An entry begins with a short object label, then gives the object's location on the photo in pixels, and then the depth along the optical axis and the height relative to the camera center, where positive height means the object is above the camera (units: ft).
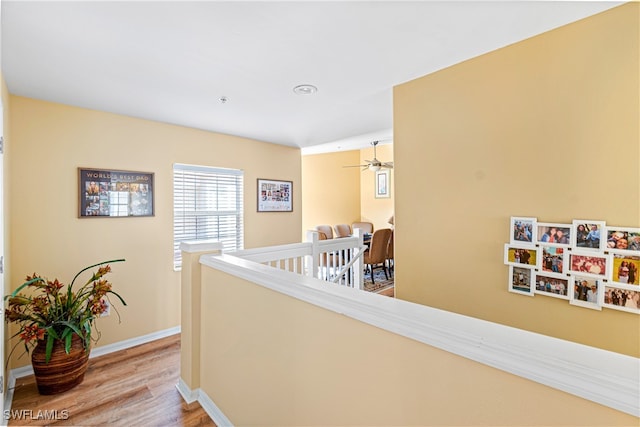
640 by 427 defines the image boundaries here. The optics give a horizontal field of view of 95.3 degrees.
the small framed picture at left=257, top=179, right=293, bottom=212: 13.10 +0.80
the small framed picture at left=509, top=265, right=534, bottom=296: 5.29 -1.29
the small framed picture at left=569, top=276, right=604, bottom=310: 4.56 -1.31
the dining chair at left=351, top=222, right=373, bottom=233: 23.31 -1.13
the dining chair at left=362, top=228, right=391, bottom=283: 15.81 -2.02
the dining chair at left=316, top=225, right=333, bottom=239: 21.10 -1.29
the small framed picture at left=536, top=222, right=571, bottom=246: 4.87 -0.40
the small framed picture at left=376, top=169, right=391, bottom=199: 23.21 +2.24
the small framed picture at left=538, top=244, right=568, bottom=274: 4.91 -0.84
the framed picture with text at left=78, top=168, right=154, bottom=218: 8.66 +0.66
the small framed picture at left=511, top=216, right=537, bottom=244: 5.24 -0.35
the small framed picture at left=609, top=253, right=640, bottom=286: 4.25 -0.88
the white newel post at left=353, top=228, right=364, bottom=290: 10.69 -2.06
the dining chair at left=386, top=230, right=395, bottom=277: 16.72 -2.19
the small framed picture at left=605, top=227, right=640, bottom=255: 4.23 -0.45
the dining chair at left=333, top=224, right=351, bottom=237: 22.09 -1.37
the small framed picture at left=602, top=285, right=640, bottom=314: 4.26 -1.33
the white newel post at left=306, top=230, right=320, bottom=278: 9.57 -1.45
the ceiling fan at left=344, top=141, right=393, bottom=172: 17.15 +2.78
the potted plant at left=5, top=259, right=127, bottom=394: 6.85 -2.76
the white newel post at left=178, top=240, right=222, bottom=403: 6.80 -2.41
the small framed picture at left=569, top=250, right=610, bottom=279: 4.50 -0.86
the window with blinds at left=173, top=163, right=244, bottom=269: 10.77 +0.30
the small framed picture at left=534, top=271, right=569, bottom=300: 4.90 -1.29
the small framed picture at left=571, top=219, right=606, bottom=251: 4.52 -0.39
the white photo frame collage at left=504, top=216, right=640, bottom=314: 4.32 -0.85
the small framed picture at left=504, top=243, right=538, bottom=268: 5.23 -0.83
